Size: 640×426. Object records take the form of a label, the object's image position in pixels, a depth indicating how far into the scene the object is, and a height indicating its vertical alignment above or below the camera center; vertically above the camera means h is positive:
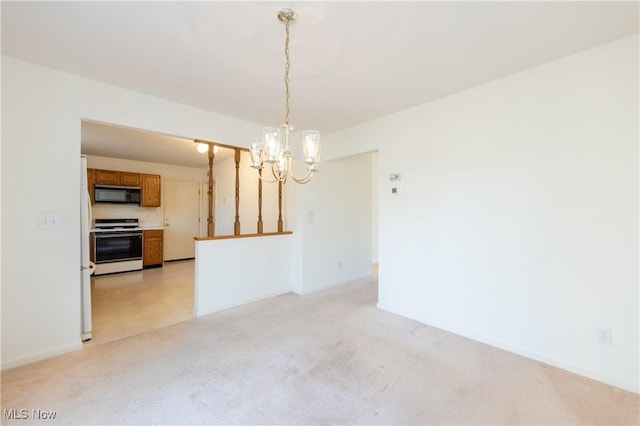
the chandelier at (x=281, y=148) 1.70 +0.44
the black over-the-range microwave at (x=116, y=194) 5.34 +0.42
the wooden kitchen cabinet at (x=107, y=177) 5.34 +0.77
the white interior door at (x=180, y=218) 6.48 -0.10
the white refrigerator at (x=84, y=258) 2.59 -0.43
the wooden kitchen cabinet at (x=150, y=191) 5.87 +0.52
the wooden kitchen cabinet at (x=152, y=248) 5.76 -0.75
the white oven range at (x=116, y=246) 5.05 -0.62
